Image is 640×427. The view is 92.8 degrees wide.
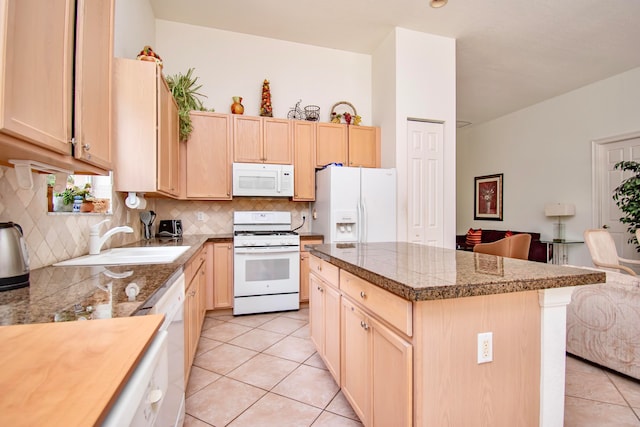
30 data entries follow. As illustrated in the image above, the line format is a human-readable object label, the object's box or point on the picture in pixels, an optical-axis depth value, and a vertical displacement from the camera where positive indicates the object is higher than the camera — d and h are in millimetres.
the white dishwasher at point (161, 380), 521 -411
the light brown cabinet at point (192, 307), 1864 -674
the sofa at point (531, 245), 5094 -581
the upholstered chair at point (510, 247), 3023 -356
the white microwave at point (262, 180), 3578 +384
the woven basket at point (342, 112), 4223 +1440
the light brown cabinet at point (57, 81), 810 +433
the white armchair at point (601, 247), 3369 -392
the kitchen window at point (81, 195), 1645 +104
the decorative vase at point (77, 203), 1844 +54
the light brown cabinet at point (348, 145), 3953 +884
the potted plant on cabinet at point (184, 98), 3305 +1278
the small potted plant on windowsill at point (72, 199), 1684 +78
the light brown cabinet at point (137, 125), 2156 +627
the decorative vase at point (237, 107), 3729 +1292
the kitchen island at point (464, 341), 1086 -502
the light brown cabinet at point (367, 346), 1138 -636
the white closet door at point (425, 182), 3799 +371
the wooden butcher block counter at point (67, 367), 416 -274
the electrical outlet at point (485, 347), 1154 -515
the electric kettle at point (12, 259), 1071 -169
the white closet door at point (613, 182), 4398 +446
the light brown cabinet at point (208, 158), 3514 +633
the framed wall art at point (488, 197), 6427 +315
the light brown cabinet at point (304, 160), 3869 +665
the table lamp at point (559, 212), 4910 -4
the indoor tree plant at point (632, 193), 3598 +226
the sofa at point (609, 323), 2018 -790
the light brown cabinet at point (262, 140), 3668 +880
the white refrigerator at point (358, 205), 3436 +81
